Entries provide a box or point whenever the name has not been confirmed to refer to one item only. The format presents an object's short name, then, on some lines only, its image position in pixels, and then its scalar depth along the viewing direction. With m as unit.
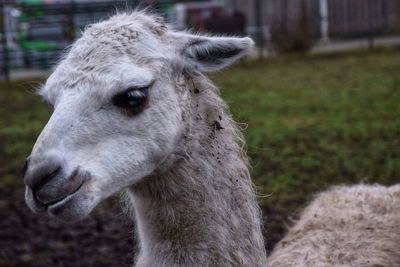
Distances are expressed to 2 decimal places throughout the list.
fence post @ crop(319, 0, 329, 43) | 29.56
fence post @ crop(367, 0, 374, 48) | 25.02
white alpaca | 3.03
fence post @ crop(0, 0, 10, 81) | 21.05
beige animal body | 4.14
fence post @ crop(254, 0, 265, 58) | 24.71
